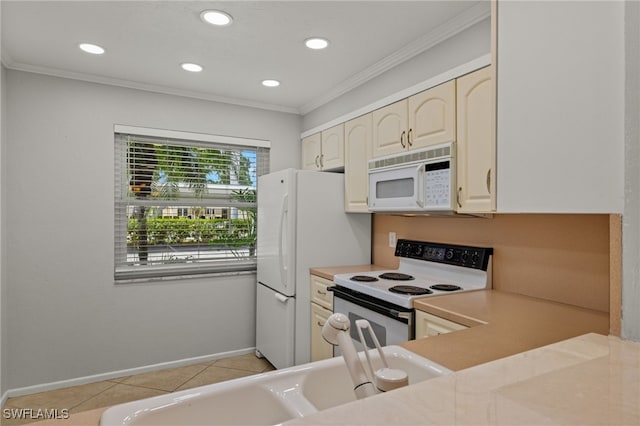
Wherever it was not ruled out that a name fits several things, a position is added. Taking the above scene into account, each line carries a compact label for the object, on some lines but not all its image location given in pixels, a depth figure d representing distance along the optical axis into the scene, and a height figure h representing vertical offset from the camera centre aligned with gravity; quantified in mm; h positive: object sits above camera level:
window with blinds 3111 +96
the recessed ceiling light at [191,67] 2717 +1093
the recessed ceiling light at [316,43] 2316 +1097
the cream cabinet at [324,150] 3152 +589
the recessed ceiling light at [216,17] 2017 +1099
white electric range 1987 -438
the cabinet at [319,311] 2666 -740
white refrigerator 2895 -254
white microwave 2129 +211
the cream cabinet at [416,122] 2154 +600
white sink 764 -419
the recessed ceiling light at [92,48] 2414 +1095
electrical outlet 3000 -208
